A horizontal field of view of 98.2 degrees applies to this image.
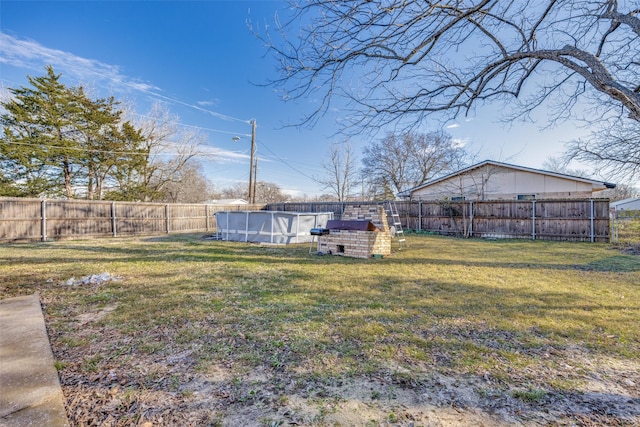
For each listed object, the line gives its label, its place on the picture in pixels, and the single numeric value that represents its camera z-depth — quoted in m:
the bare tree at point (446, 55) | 2.93
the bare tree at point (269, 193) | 38.34
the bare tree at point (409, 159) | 22.62
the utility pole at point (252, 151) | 18.48
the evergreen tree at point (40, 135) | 14.84
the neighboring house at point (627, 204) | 32.91
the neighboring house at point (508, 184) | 13.64
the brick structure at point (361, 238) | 7.68
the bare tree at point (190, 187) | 23.91
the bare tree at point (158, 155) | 19.48
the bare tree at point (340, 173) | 28.52
